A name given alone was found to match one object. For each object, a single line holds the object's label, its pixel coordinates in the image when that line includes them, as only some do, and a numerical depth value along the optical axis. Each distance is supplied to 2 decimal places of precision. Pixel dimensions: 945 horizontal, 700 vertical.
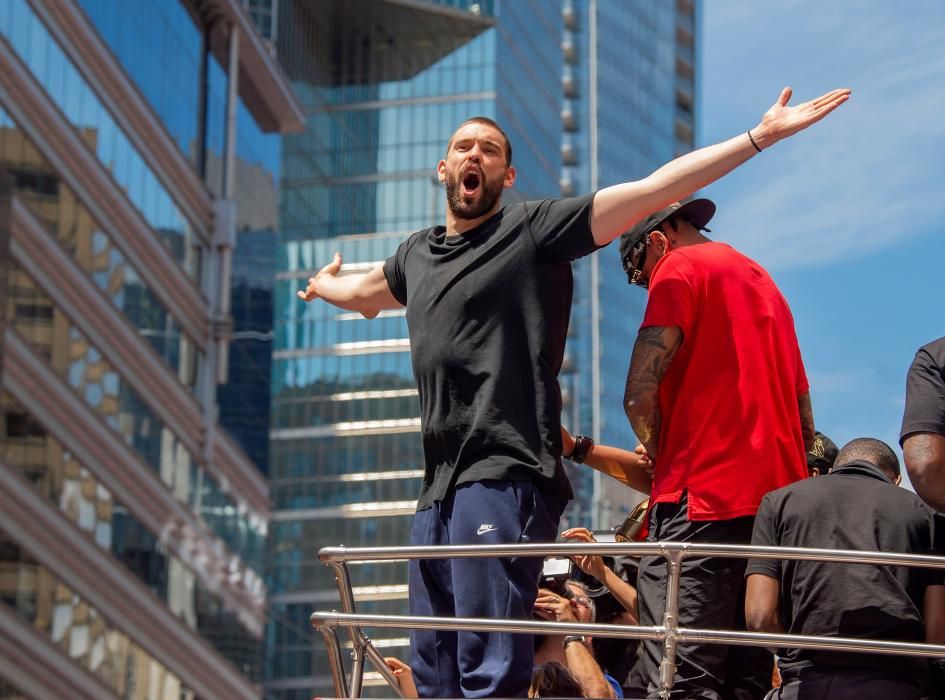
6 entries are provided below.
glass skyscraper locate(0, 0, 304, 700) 53.84
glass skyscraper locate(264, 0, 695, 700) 112.81
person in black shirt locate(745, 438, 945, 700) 6.32
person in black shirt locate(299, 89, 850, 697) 6.54
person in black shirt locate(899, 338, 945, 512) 6.56
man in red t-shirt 6.93
